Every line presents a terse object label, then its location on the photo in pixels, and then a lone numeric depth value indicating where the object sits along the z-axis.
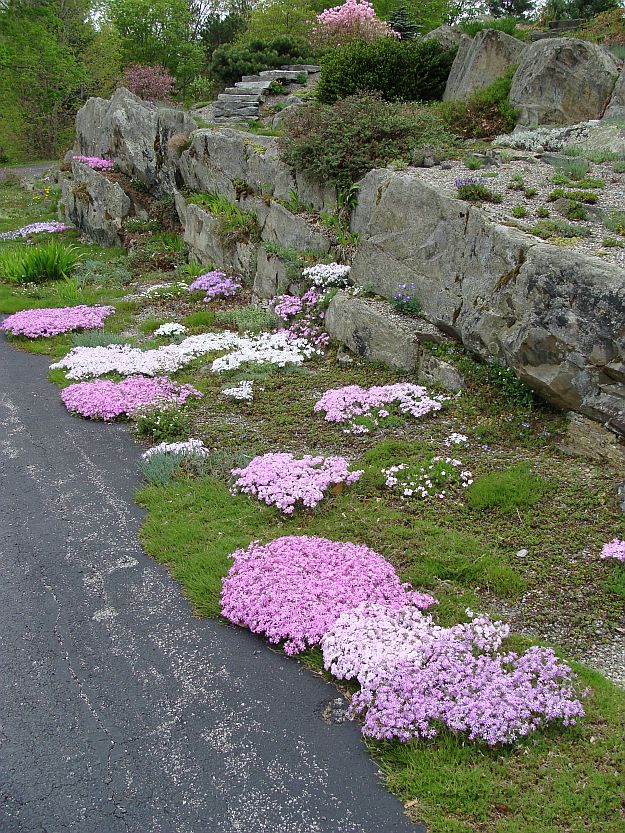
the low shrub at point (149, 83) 35.59
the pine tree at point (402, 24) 26.64
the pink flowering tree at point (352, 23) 27.63
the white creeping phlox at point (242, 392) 10.91
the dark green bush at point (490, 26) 19.89
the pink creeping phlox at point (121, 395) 10.84
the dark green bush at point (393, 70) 18.53
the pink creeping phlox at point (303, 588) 5.99
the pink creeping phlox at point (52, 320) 14.80
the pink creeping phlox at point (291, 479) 7.85
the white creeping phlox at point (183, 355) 12.17
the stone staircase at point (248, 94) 25.83
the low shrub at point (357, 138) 13.84
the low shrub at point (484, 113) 16.11
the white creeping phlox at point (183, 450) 9.17
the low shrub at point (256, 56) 29.52
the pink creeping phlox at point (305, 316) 12.80
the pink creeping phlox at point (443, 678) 4.90
